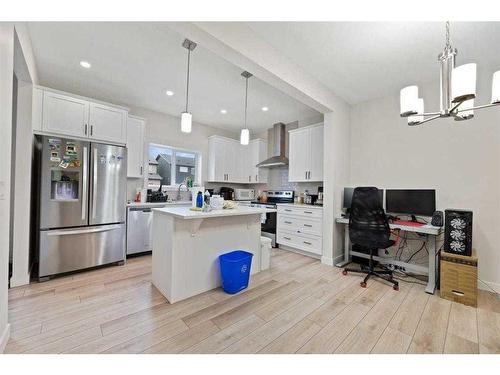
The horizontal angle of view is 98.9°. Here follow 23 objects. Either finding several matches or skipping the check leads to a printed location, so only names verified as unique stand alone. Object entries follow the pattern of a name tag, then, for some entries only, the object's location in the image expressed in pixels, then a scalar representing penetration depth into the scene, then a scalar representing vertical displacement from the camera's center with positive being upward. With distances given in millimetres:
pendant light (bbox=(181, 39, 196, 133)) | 2288 +801
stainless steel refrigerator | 2604 -244
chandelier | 1445 +727
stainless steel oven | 4434 -351
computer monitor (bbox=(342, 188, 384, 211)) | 3539 -127
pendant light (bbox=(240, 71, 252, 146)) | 3034 +775
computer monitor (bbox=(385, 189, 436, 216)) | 2855 -138
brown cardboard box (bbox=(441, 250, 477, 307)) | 2215 -912
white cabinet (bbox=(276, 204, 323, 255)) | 3604 -690
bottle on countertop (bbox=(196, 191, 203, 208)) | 2385 -143
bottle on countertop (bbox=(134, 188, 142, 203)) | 3936 -173
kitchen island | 2170 -653
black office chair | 2656 -434
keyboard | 2737 -419
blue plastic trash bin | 2334 -935
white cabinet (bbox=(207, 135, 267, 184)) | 5082 +705
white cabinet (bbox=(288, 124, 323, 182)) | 3977 +694
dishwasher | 3439 -706
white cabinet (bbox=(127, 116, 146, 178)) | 3707 +718
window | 4449 +513
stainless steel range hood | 4863 +980
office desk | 2500 -864
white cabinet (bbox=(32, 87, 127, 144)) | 2643 +931
